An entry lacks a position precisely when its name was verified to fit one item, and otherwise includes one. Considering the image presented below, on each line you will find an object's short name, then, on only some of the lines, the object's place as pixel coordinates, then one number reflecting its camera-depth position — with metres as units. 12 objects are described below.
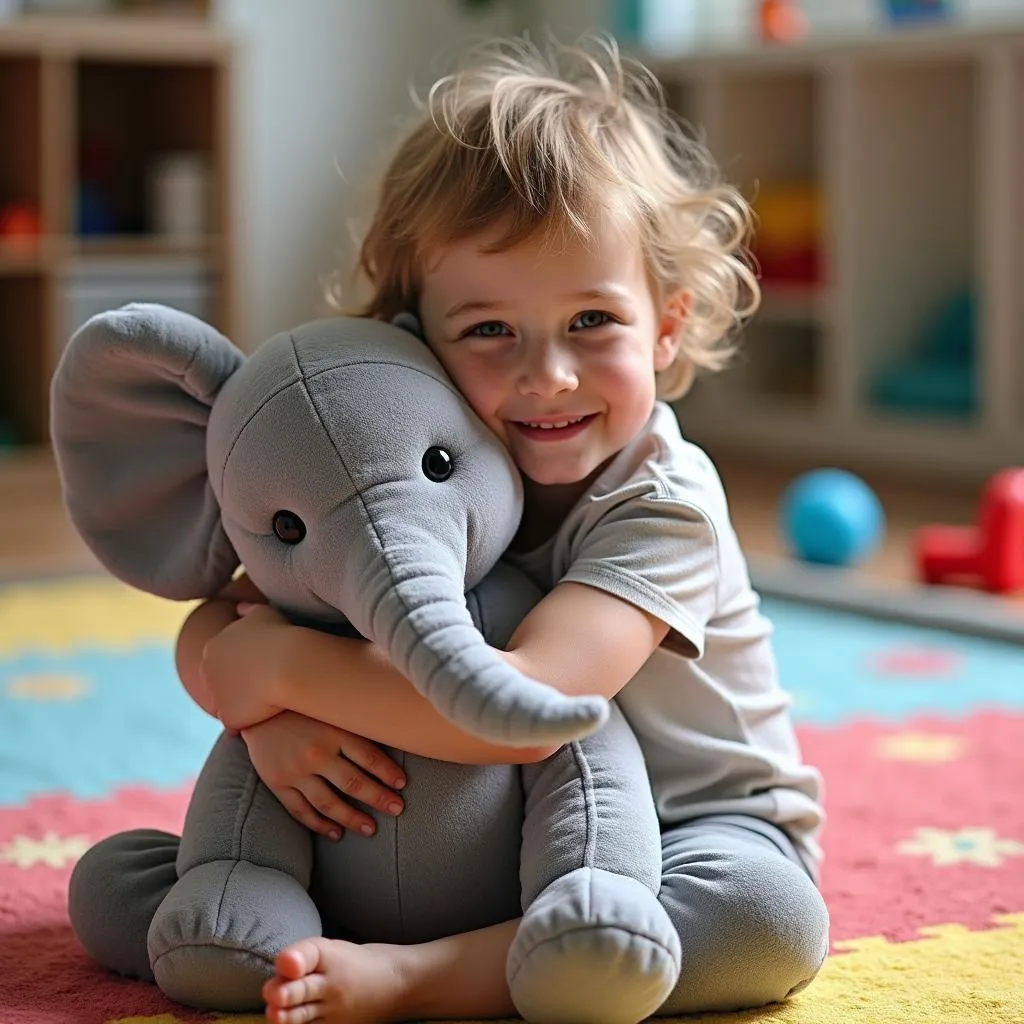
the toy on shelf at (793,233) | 3.21
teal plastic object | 2.96
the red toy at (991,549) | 2.02
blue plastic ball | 2.17
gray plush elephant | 0.82
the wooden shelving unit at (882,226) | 2.79
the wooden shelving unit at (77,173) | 3.03
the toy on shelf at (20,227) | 3.02
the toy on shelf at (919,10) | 2.94
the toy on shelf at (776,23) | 3.27
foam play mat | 0.94
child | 0.89
